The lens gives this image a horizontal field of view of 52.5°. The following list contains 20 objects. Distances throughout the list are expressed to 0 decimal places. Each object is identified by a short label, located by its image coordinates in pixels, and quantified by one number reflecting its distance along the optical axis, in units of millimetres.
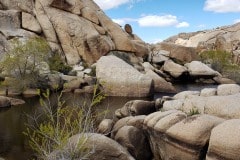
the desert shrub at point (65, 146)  7544
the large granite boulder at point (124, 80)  23939
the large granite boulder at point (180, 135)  8933
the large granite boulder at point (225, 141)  7942
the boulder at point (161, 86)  25915
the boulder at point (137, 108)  14522
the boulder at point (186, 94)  14853
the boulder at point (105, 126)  13091
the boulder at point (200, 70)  32584
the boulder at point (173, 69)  32481
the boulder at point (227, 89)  13843
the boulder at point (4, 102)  19203
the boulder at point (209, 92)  14265
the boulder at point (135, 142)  10743
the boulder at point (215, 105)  10210
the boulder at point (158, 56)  36474
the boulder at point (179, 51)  38533
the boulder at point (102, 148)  8321
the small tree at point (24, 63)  24556
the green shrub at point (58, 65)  28714
